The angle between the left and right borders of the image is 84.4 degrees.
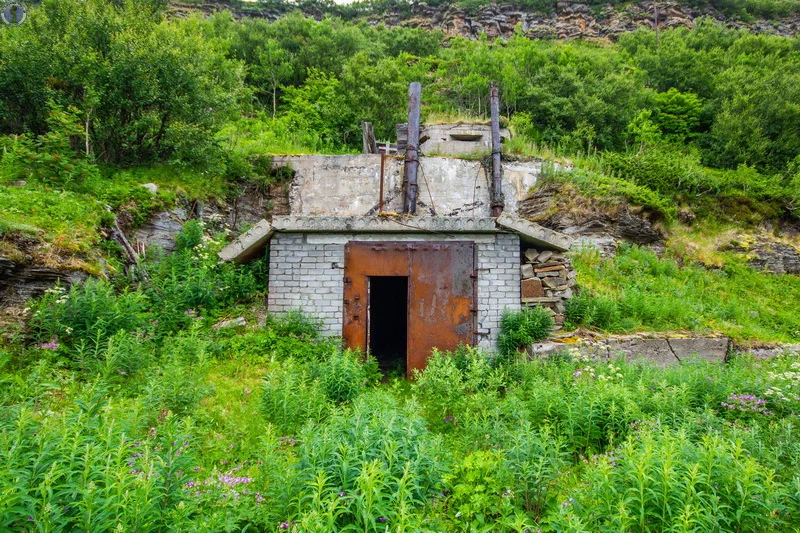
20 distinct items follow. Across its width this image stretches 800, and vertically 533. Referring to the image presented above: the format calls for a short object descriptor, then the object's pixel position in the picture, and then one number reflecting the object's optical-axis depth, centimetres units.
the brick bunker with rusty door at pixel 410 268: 811
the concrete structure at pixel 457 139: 1486
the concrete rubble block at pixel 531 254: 852
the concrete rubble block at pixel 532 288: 834
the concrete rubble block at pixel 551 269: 833
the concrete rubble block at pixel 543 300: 829
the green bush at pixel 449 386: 570
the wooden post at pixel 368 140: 1382
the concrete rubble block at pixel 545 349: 764
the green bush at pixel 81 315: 601
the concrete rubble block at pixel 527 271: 841
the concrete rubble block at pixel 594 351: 766
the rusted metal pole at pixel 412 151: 1228
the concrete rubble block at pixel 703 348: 816
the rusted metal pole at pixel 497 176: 1278
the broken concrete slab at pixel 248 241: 816
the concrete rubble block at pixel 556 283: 834
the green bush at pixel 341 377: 596
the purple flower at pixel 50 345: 569
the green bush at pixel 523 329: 787
